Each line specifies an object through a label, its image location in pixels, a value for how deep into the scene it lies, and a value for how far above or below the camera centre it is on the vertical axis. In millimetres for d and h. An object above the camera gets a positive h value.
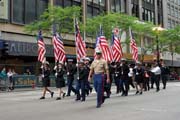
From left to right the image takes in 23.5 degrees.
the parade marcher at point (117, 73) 21048 -481
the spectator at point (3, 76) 32188 -862
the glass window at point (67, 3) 47688 +6778
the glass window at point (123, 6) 60128 +8091
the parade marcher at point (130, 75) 20828 -558
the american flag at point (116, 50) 25438 +823
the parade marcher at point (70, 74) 19125 -444
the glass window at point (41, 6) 43438 +5945
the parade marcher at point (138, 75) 21906 -581
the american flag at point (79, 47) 20672 +819
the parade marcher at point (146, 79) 24112 -884
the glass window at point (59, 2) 46388 +6668
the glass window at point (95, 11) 52822 +6463
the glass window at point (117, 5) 58562 +8036
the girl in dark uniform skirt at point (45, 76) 19062 -523
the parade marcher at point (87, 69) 17094 -202
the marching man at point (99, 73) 13727 -295
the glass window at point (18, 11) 40128 +4981
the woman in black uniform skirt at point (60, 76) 18562 -519
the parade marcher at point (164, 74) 27391 -669
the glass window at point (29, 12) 41750 +5145
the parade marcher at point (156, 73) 24188 -538
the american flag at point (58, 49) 21734 +768
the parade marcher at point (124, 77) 20188 -626
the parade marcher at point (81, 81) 16639 -665
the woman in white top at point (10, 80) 32006 -1179
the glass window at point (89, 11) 51344 +6277
